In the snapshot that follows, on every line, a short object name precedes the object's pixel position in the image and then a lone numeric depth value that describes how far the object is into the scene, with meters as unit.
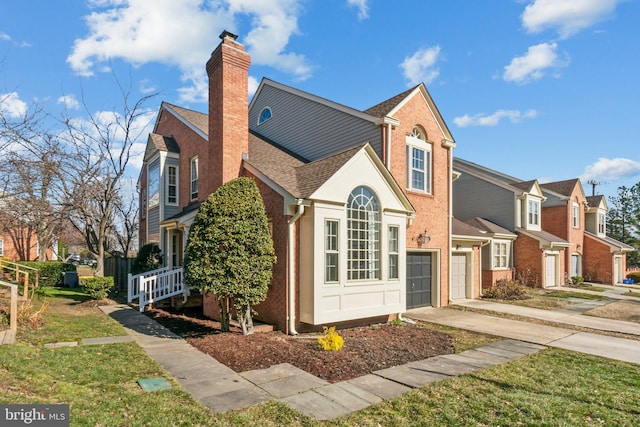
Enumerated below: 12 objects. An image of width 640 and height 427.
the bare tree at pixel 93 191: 15.62
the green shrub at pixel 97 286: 13.00
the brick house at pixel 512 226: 21.48
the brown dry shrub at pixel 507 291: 17.69
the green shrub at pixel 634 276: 33.28
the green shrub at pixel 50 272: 18.58
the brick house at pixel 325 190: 9.50
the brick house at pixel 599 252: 28.94
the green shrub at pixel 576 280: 26.31
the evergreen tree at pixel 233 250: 8.48
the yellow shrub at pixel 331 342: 7.91
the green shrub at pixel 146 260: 14.50
